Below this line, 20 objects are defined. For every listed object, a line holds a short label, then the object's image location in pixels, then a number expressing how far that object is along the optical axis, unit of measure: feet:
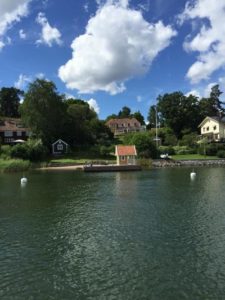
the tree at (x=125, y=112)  339.82
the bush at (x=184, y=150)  181.27
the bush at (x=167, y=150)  176.30
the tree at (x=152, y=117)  276.89
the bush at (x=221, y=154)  168.68
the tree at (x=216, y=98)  257.90
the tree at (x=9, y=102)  258.70
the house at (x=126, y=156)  144.60
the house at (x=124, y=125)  283.46
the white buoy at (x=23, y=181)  97.75
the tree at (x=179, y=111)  223.13
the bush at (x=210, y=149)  174.43
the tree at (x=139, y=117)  315.74
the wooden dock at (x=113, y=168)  135.03
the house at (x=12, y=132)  193.58
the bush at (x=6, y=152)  151.99
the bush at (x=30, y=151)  152.54
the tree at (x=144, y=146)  159.92
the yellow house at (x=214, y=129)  203.29
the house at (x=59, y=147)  173.06
